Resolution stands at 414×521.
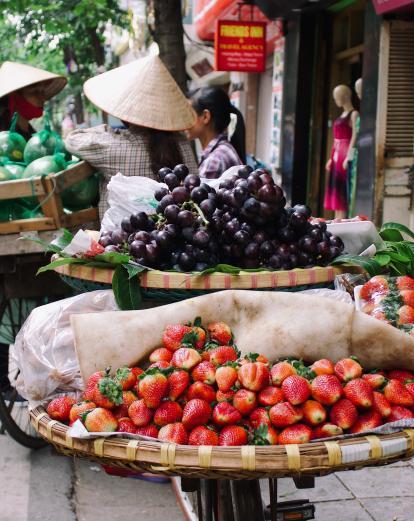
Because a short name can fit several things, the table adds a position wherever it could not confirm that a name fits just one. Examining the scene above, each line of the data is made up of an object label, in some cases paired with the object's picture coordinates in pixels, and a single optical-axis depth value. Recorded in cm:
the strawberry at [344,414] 169
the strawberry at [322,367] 180
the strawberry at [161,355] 188
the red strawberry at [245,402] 173
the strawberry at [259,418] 171
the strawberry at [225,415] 171
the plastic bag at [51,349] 206
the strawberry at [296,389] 171
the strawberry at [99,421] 173
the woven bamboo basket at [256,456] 158
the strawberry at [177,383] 178
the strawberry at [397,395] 177
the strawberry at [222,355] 183
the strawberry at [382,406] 174
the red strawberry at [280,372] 177
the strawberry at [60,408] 191
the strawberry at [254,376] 174
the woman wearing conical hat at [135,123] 365
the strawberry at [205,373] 179
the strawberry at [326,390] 172
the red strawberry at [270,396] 173
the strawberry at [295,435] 165
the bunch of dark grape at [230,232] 223
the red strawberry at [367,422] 170
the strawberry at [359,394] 172
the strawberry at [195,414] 171
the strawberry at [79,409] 181
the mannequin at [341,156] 798
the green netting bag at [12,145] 410
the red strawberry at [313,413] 170
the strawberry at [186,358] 182
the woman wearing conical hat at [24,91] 467
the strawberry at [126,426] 175
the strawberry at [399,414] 174
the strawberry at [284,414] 168
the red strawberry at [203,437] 167
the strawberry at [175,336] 190
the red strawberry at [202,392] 177
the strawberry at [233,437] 166
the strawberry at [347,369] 178
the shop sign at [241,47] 1045
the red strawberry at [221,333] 195
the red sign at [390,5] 605
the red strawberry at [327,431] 168
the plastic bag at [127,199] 254
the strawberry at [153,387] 175
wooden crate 356
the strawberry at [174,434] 169
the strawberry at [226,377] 176
